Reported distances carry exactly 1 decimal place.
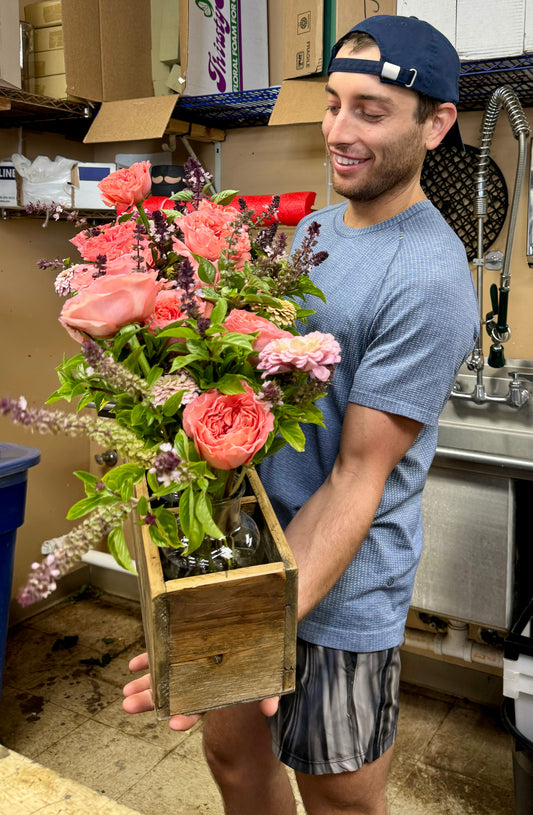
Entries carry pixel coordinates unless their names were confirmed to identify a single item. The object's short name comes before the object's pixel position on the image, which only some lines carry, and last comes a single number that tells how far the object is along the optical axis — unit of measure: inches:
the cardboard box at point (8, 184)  92.7
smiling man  40.5
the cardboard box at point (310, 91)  77.1
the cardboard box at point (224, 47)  86.1
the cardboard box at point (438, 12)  69.2
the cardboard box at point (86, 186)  91.7
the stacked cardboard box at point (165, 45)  95.7
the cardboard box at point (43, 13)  88.5
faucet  75.9
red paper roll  86.3
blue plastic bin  80.7
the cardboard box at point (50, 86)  88.7
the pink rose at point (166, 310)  30.0
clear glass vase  33.1
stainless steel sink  69.9
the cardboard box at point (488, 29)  66.4
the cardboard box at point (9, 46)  83.3
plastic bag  92.0
